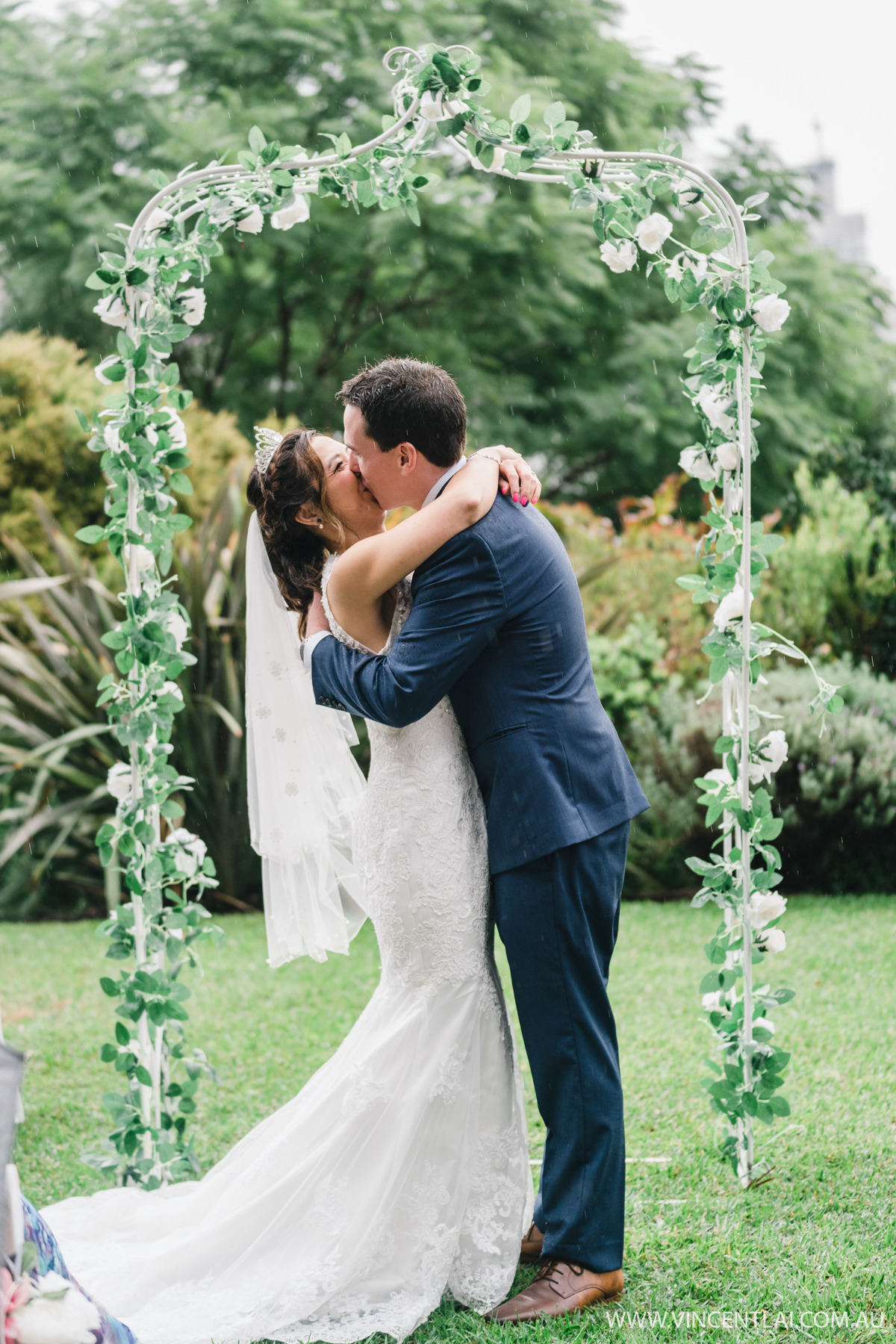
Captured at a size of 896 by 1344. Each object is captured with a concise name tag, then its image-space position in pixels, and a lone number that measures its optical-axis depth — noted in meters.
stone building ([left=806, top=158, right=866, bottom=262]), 33.44
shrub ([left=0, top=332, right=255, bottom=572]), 8.66
